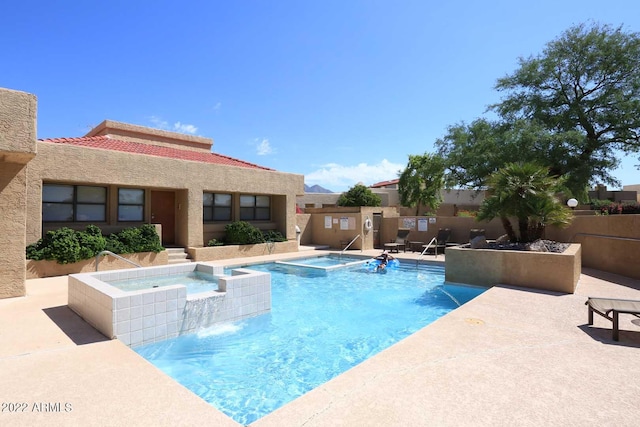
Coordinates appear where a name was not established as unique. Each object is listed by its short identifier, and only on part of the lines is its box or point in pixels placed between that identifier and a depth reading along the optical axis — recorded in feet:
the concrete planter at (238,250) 50.55
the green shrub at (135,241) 42.45
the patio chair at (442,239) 56.85
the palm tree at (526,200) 33.04
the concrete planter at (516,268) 28.04
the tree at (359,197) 123.85
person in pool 47.34
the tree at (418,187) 118.42
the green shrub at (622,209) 50.83
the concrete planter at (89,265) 36.37
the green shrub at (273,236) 62.00
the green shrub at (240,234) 56.80
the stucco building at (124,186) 26.61
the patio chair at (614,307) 17.04
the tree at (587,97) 61.46
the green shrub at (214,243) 54.29
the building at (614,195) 122.01
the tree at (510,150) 60.85
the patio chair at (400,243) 59.98
